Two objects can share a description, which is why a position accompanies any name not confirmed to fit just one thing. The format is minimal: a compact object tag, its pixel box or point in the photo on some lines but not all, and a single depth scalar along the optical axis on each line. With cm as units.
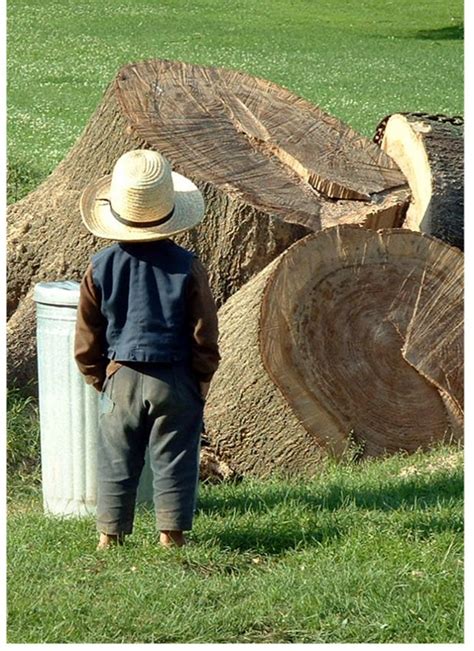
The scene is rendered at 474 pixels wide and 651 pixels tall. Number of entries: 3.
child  1007
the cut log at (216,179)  1420
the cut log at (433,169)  1550
